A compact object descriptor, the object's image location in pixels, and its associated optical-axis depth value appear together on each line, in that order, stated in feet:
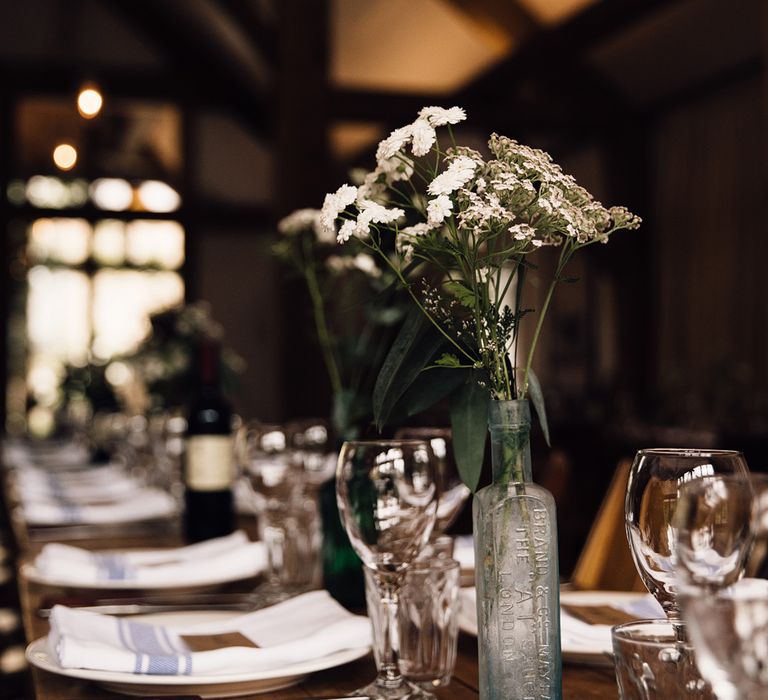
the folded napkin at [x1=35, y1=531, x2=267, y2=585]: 4.81
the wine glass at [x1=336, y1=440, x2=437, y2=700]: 3.08
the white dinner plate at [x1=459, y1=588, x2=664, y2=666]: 3.48
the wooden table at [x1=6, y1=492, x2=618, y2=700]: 3.18
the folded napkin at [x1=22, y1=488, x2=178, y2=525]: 7.18
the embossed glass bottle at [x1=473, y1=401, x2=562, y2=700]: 2.74
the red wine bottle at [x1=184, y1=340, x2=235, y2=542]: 5.98
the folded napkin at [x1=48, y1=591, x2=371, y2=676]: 3.18
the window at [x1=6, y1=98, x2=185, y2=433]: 33.94
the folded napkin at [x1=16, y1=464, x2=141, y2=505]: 8.41
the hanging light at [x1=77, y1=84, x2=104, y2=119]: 12.00
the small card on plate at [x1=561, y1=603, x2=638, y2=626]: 3.78
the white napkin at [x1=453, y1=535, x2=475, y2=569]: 5.06
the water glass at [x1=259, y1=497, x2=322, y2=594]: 4.70
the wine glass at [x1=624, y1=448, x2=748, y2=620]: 2.72
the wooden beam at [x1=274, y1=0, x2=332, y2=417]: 19.34
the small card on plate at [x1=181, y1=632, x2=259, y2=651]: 3.42
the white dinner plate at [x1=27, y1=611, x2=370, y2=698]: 3.12
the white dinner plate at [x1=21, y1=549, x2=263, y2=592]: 4.74
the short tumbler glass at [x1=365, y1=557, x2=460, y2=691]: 3.35
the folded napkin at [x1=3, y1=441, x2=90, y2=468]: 12.92
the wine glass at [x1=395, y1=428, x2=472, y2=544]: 4.23
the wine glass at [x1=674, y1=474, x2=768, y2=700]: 1.67
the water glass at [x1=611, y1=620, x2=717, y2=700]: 2.42
